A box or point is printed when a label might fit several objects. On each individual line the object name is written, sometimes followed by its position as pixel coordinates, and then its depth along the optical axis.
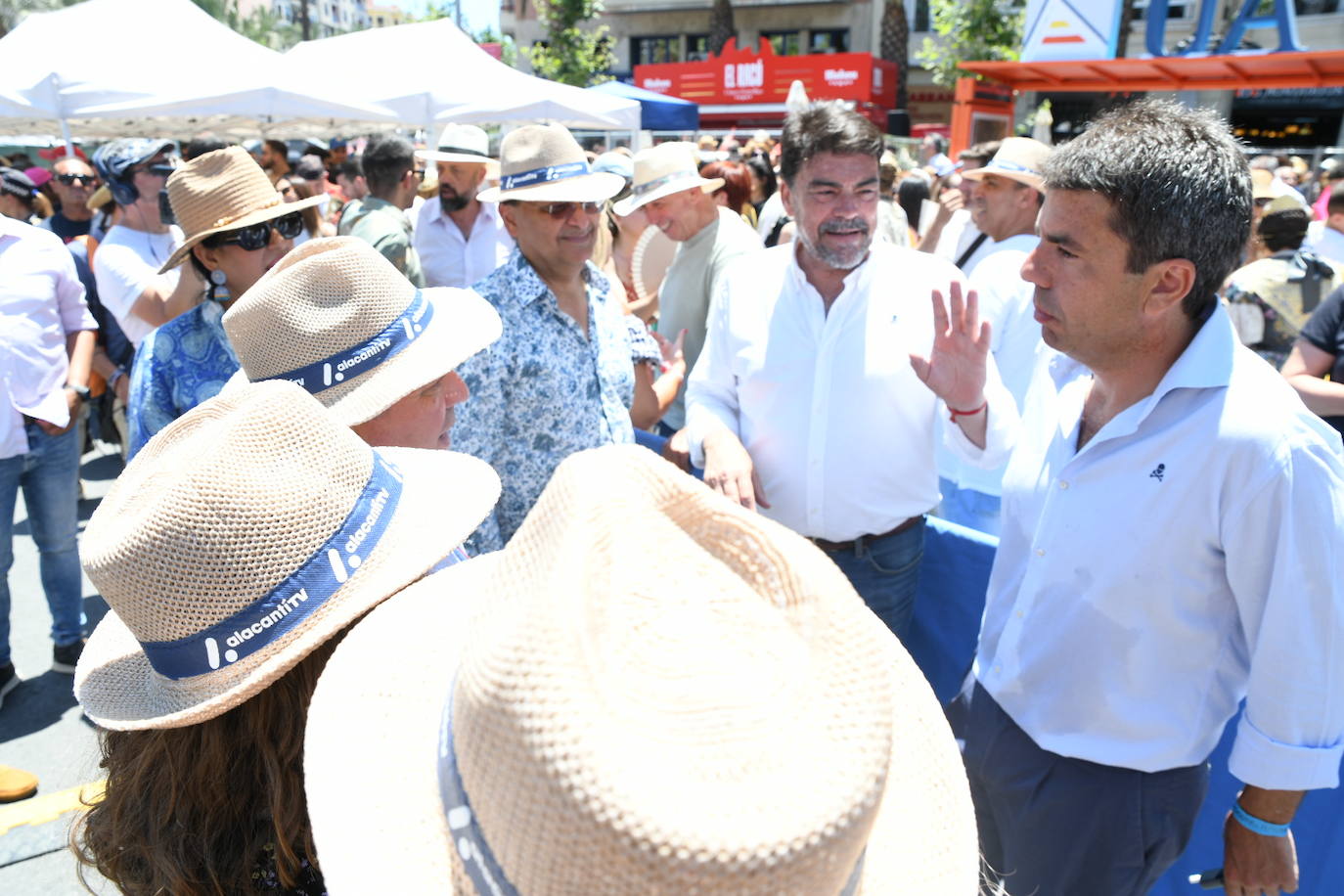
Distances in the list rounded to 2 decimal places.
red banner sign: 30.36
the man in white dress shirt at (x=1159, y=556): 1.63
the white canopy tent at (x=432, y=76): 9.71
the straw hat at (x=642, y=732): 0.67
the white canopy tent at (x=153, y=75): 7.41
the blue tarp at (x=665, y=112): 17.39
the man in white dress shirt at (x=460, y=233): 6.12
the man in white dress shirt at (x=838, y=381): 2.73
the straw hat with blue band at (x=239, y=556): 1.09
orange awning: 12.98
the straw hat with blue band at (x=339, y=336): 1.92
